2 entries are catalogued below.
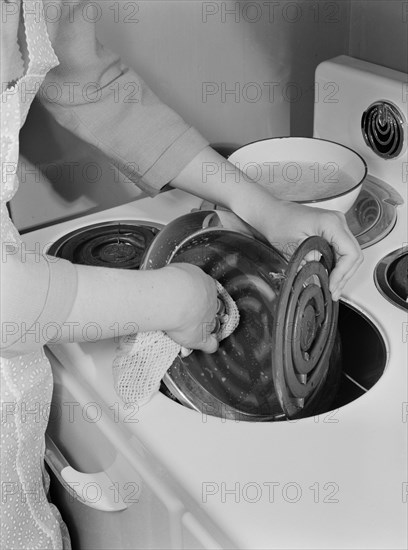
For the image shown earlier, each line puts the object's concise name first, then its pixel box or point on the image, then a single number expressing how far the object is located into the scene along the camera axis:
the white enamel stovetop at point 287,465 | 0.56
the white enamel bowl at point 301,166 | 0.96
